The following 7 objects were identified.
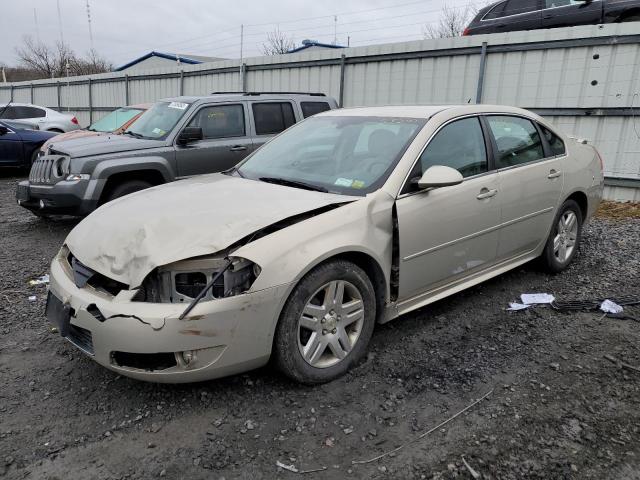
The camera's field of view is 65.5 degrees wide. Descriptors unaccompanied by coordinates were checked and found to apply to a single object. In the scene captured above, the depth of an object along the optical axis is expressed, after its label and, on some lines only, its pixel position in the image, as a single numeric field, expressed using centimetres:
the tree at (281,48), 5207
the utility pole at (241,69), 1334
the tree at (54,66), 5166
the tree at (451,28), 4522
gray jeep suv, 602
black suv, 892
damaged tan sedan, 260
